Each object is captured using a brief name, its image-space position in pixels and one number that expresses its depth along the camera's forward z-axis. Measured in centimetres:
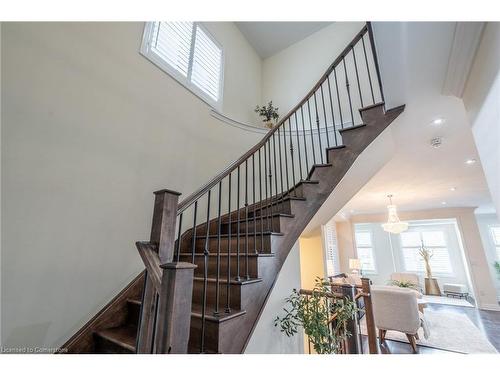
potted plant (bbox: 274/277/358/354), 221
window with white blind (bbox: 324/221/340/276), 673
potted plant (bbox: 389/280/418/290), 562
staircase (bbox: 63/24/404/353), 106
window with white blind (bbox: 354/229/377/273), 887
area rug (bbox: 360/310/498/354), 396
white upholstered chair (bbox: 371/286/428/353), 368
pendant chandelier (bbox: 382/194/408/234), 539
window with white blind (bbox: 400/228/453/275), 821
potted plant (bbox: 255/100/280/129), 424
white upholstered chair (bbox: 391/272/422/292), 690
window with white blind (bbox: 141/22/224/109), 290
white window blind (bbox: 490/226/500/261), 777
